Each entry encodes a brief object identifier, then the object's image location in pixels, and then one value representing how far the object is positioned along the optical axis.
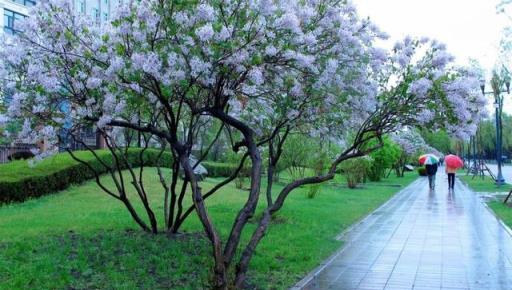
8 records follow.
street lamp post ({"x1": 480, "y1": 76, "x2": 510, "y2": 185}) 27.61
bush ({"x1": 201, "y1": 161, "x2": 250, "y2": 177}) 27.55
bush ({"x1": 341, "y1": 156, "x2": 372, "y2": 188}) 27.26
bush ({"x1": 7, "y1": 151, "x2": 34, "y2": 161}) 22.30
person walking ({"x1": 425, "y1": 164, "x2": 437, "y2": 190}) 27.86
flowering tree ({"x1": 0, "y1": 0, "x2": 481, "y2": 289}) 5.77
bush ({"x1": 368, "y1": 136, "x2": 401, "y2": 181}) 33.19
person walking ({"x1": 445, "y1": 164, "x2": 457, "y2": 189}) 26.52
